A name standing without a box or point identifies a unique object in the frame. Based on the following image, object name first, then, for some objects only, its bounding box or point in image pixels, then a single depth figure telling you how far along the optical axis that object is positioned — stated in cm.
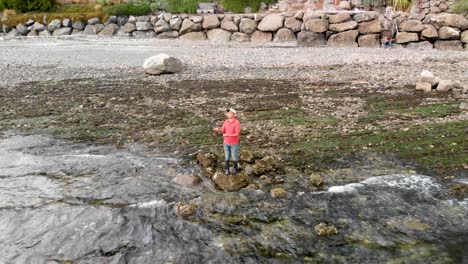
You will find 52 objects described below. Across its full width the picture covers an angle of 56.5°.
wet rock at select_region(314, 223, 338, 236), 673
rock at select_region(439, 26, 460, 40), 2350
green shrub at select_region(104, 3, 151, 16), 3097
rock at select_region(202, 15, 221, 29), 2856
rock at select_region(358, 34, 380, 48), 2445
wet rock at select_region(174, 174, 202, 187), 835
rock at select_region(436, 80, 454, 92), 1455
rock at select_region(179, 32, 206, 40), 2872
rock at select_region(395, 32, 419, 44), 2403
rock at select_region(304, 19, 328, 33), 2506
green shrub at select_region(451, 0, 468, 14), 2398
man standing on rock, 809
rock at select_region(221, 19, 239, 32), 2815
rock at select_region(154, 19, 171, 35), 2956
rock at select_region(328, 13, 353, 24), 2486
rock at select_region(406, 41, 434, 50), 2392
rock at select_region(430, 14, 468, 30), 2353
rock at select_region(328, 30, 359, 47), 2472
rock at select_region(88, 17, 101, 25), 3120
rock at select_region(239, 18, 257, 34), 2776
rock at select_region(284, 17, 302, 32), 2647
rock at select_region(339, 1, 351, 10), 2714
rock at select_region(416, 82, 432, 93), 1455
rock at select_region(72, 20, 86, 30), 3134
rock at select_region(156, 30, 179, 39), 2938
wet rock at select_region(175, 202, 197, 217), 732
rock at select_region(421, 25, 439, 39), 2369
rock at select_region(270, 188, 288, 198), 785
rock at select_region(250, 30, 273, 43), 2733
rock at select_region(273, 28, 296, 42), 2666
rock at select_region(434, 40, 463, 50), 2353
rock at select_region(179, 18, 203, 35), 2888
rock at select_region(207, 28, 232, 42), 2809
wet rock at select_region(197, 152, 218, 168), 898
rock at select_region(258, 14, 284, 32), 2697
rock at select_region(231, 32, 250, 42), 2777
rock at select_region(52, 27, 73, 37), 3125
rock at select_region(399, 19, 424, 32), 2395
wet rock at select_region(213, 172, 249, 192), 805
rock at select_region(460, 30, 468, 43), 2347
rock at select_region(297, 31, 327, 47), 2502
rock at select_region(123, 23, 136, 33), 3027
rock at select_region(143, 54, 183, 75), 1753
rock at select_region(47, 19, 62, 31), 3138
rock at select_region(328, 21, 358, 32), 2478
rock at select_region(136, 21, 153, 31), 3008
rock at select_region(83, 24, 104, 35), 3095
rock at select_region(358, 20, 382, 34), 2447
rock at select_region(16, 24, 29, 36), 3158
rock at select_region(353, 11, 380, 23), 2459
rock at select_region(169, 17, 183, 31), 2934
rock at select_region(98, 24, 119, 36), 3050
